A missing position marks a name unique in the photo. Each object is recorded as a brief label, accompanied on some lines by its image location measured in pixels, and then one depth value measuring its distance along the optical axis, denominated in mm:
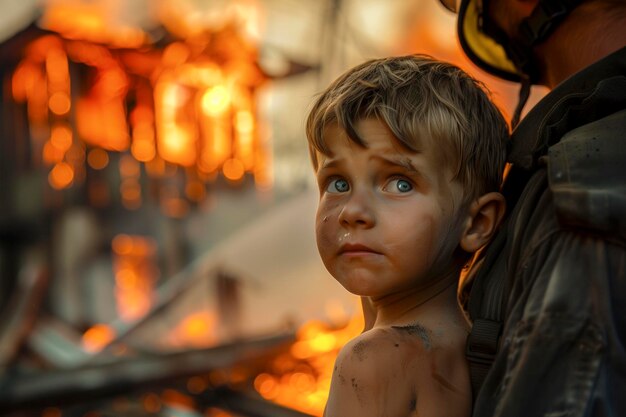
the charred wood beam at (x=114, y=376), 4246
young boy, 961
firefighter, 813
